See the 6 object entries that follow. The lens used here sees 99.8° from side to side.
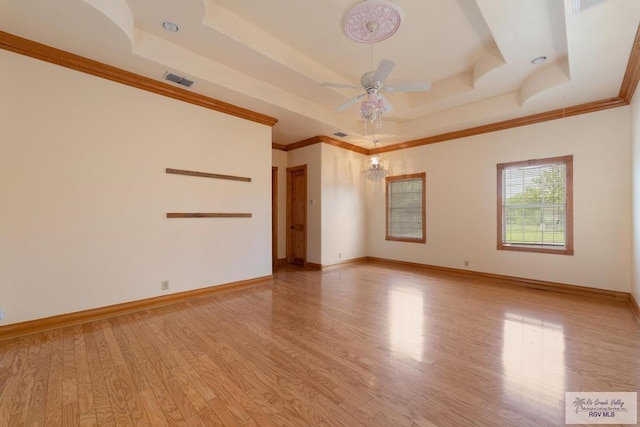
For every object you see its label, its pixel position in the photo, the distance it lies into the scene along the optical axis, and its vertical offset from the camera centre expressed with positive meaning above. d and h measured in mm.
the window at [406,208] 6158 +88
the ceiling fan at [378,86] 2801 +1362
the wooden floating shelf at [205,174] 3723 +553
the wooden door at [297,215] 6309 -82
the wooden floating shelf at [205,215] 3721 -52
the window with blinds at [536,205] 4363 +107
